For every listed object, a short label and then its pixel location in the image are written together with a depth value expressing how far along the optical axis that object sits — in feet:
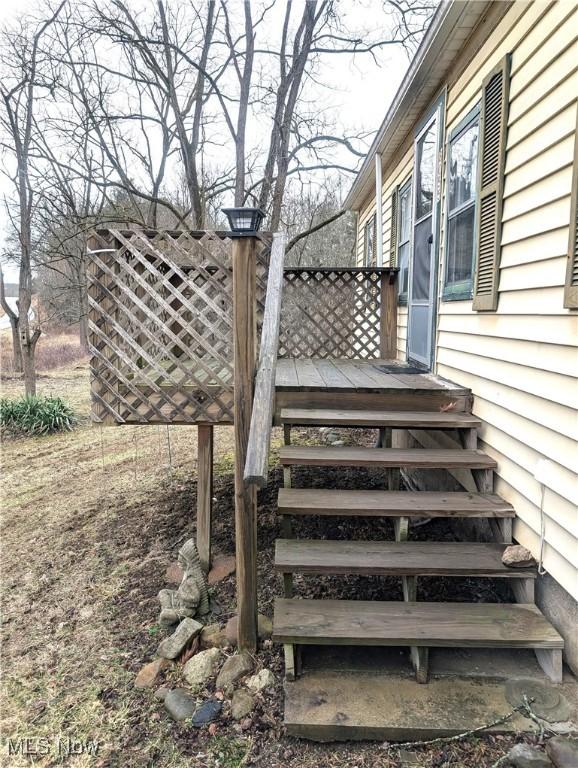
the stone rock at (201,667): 7.79
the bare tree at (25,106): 27.35
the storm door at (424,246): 13.00
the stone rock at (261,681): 7.34
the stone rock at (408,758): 5.78
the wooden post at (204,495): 11.93
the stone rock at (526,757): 5.46
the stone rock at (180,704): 7.08
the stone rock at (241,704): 6.92
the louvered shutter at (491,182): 8.87
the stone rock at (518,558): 7.32
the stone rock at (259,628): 8.62
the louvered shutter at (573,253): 6.36
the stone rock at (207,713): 6.90
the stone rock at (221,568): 11.35
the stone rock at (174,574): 11.15
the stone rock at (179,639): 8.50
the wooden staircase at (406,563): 6.64
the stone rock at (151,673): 7.94
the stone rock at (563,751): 5.37
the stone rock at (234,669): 7.56
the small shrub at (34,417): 25.26
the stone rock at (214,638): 8.70
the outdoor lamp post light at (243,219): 8.06
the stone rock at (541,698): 6.06
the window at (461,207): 10.60
